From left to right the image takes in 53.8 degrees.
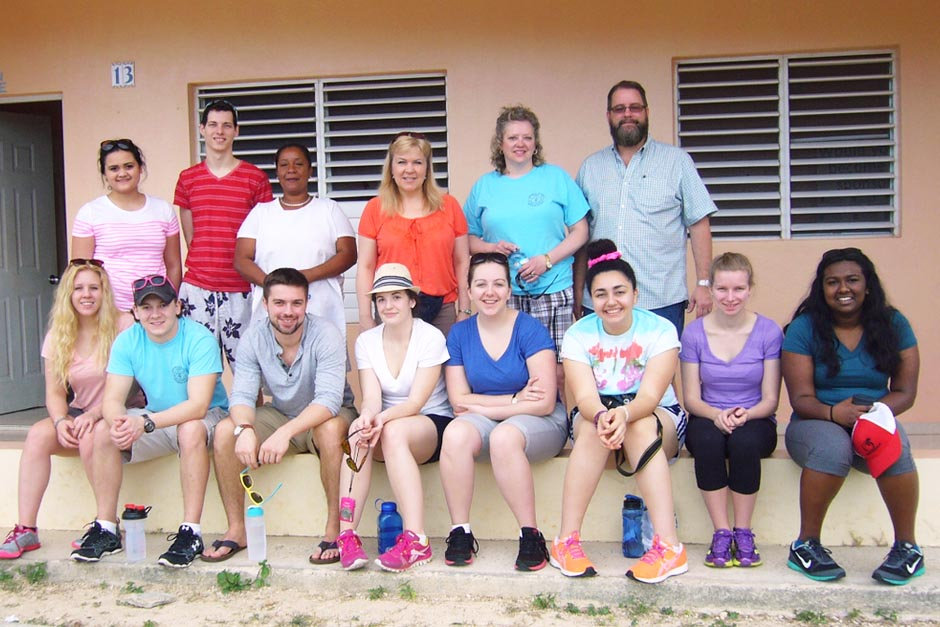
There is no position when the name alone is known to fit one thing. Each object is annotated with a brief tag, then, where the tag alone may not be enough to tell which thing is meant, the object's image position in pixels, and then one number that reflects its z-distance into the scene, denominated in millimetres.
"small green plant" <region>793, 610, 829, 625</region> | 3277
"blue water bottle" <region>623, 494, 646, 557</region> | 3717
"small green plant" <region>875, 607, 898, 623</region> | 3268
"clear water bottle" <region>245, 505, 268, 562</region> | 3749
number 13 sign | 6098
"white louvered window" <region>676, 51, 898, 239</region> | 5609
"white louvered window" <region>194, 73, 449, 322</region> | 6002
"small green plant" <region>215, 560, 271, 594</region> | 3670
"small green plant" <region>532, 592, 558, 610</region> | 3418
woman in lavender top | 3596
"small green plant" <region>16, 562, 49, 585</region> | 3834
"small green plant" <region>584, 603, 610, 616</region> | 3359
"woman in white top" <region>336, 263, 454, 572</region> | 3637
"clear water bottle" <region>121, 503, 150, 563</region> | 3836
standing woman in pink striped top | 4414
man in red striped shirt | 4527
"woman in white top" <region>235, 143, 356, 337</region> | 4363
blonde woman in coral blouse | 4133
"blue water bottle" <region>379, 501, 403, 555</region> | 3809
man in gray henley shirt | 3799
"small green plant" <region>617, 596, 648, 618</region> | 3375
